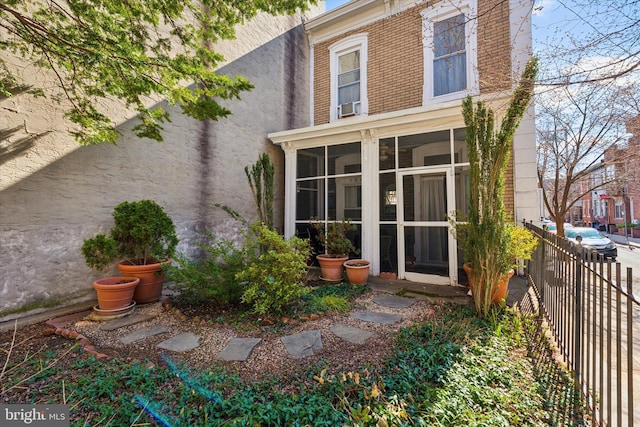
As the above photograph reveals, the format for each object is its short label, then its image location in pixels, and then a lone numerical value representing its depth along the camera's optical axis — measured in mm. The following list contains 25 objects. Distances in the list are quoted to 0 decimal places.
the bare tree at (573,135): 7922
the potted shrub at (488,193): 3449
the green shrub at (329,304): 4004
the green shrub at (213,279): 3945
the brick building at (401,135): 5230
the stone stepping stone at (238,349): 2793
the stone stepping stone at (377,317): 3666
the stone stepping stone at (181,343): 2955
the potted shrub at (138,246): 4066
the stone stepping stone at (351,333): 3166
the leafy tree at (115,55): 2889
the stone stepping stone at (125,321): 3403
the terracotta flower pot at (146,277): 4145
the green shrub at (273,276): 3678
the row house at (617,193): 8609
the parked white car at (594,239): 9959
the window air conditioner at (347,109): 7605
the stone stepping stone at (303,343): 2866
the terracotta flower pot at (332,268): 5527
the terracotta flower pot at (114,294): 3680
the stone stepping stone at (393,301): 4262
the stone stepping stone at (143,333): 3141
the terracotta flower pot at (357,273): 5281
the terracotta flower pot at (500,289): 3777
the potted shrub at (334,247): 5547
